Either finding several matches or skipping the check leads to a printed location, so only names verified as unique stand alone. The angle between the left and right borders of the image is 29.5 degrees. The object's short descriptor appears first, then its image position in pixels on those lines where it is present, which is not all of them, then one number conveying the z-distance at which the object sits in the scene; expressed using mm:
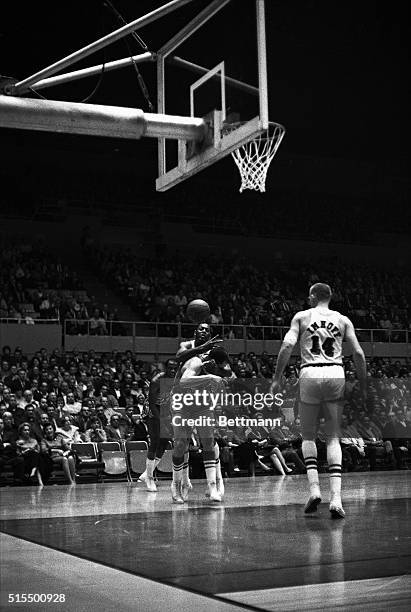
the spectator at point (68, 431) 14281
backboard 8500
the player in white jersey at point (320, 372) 6832
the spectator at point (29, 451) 13000
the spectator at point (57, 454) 13398
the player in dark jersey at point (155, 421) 10844
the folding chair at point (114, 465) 13695
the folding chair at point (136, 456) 13773
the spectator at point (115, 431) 15078
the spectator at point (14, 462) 12922
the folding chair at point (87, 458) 13602
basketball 8072
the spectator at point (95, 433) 14547
